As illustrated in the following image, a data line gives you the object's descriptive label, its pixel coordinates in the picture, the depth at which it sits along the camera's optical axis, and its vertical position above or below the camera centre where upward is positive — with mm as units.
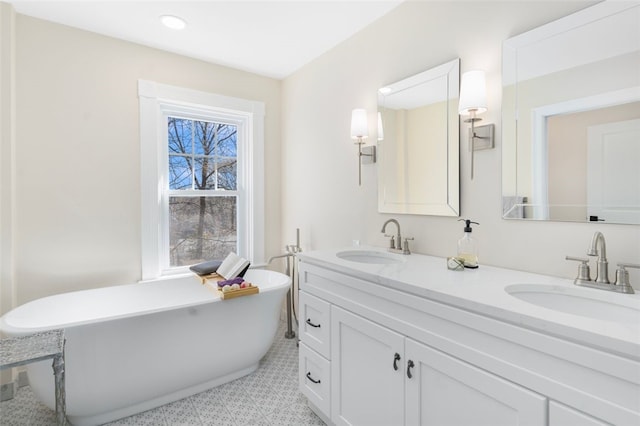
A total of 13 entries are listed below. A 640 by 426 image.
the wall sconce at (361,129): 2207 +577
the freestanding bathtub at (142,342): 1657 -782
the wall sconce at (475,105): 1511 +518
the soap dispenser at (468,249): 1486 -182
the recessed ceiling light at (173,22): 2203 +1358
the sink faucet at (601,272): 1095 -220
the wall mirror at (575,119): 1155 +380
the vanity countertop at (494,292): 769 -283
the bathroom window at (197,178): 2676 +327
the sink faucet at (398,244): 1892 -198
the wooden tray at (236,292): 2061 -537
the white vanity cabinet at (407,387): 960 -645
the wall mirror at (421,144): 1745 +417
